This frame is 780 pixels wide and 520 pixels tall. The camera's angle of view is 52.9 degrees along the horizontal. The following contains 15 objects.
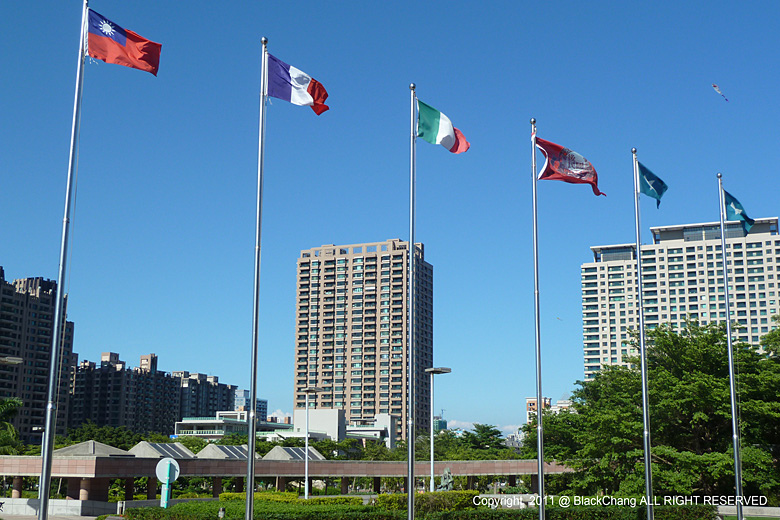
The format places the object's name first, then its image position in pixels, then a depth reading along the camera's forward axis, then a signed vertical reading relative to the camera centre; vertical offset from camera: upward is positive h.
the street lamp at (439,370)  41.28 +1.65
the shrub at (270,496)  41.19 -5.16
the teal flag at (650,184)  29.22 +8.22
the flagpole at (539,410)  24.92 -0.20
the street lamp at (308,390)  42.84 +0.50
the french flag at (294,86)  21.58 +8.59
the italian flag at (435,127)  24.50 +8.50
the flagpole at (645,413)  26.28 -0.25
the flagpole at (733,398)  30.88 +0.37
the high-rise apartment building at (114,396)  180.25 +0.01
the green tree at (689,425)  38.09 -0.99
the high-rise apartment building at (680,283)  152.38 +24.88
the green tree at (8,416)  44.74 -1.30
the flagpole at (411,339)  22.48 +1.85
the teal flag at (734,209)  32.56 +8.11
